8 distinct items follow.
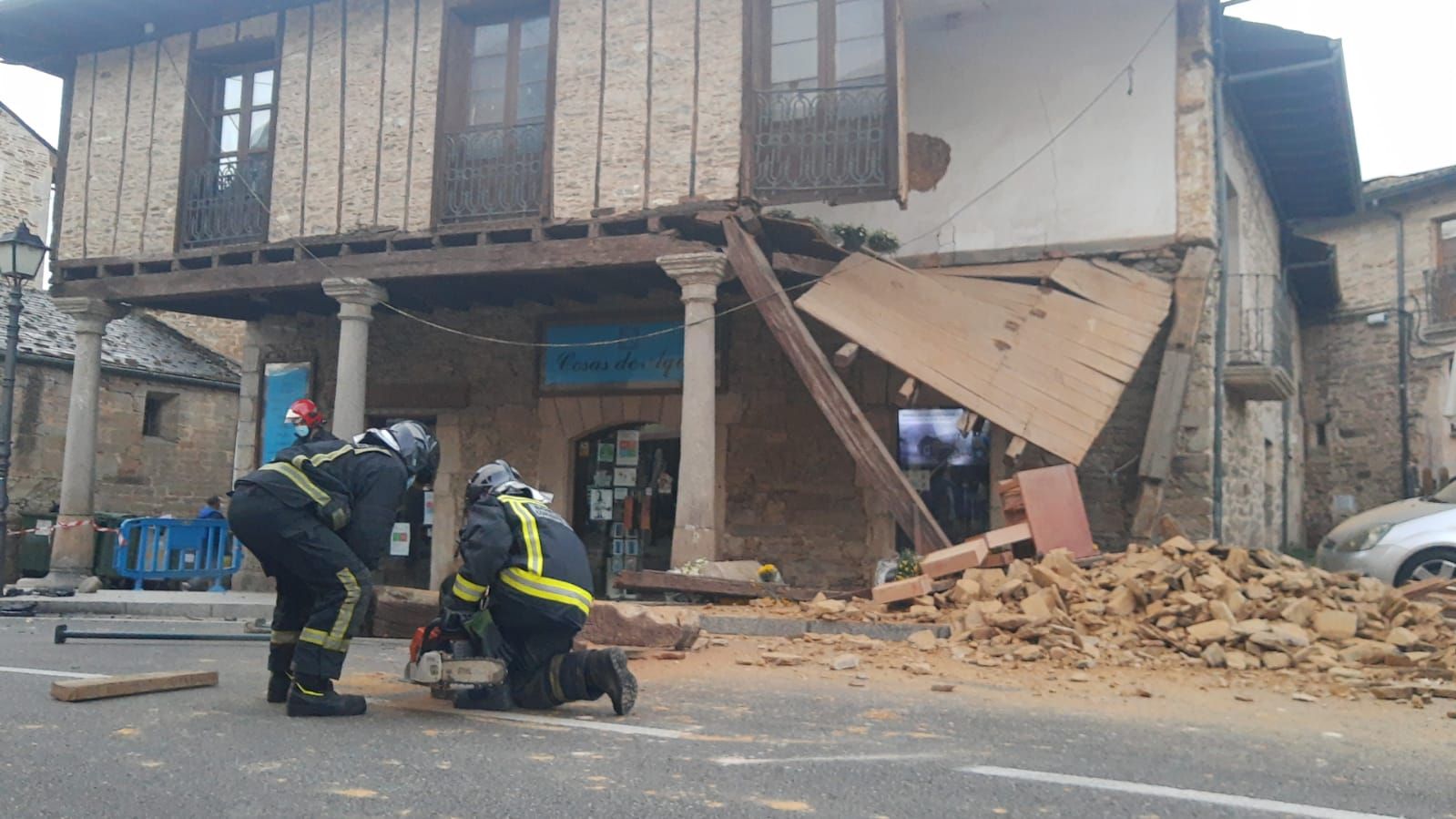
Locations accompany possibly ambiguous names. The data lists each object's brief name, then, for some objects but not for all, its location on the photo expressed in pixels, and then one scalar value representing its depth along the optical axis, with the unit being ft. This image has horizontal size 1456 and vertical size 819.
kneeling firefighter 14.97
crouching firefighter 14.97
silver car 30.83
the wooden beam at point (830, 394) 30.04
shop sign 41.39
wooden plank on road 16.17
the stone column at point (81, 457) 41.19
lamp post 38.29
